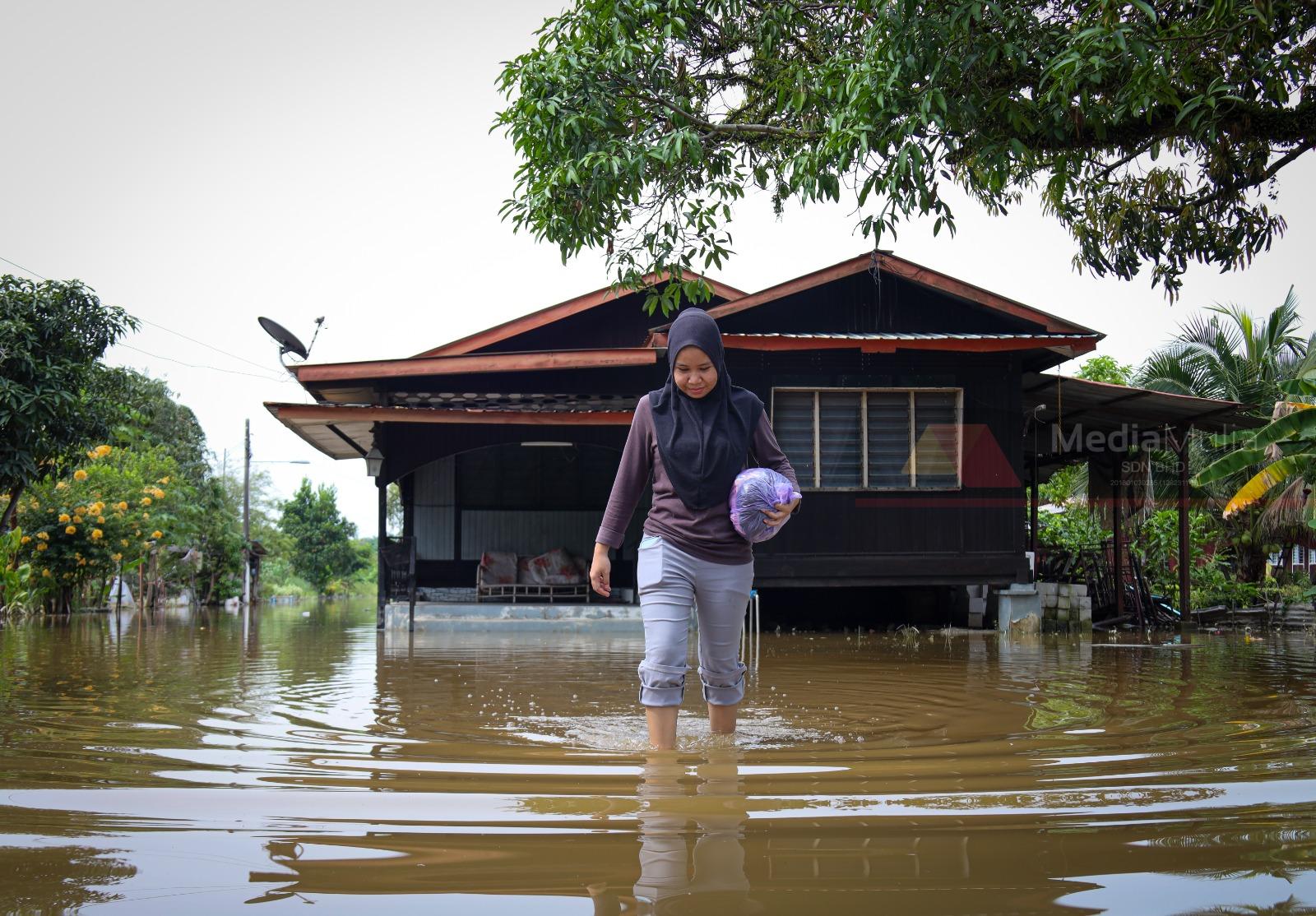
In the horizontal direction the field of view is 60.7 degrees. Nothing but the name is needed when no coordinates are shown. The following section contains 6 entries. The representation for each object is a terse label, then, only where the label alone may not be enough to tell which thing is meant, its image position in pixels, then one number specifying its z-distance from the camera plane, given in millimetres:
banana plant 9148
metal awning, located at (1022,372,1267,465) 13734
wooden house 12820
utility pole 29547
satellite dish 15273
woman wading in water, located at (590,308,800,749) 3969
